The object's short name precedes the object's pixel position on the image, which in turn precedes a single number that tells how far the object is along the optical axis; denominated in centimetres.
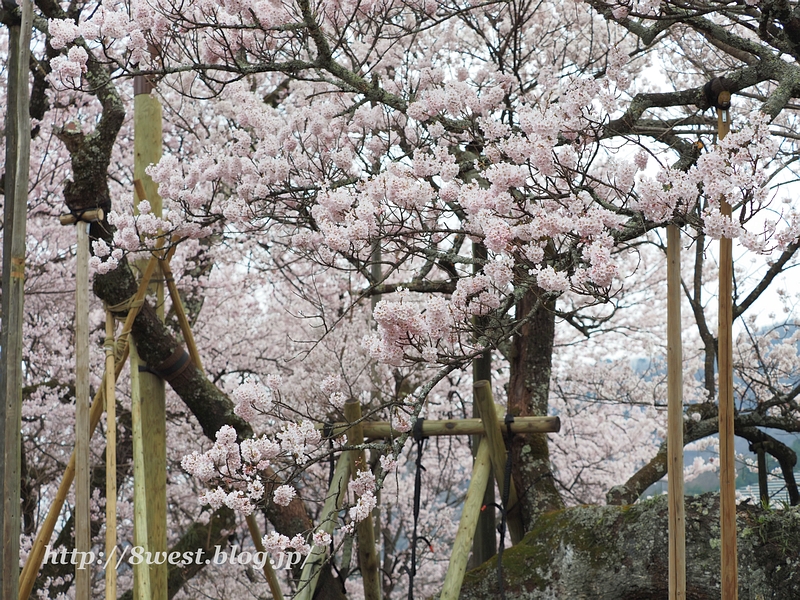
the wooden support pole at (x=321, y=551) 306
